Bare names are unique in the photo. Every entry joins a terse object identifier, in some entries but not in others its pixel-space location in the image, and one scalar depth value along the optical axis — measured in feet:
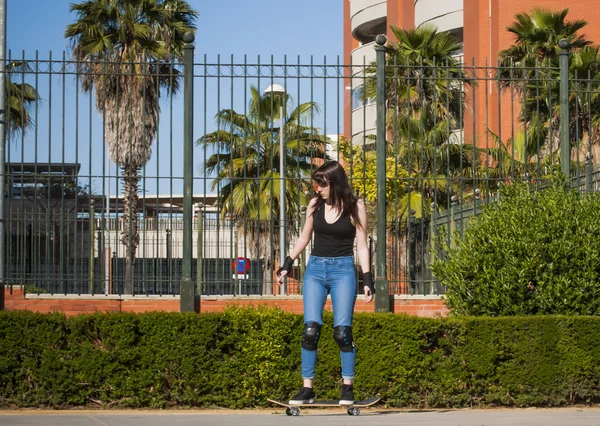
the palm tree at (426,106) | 73.41
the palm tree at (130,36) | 79.41
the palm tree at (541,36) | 75.31
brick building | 108.06
